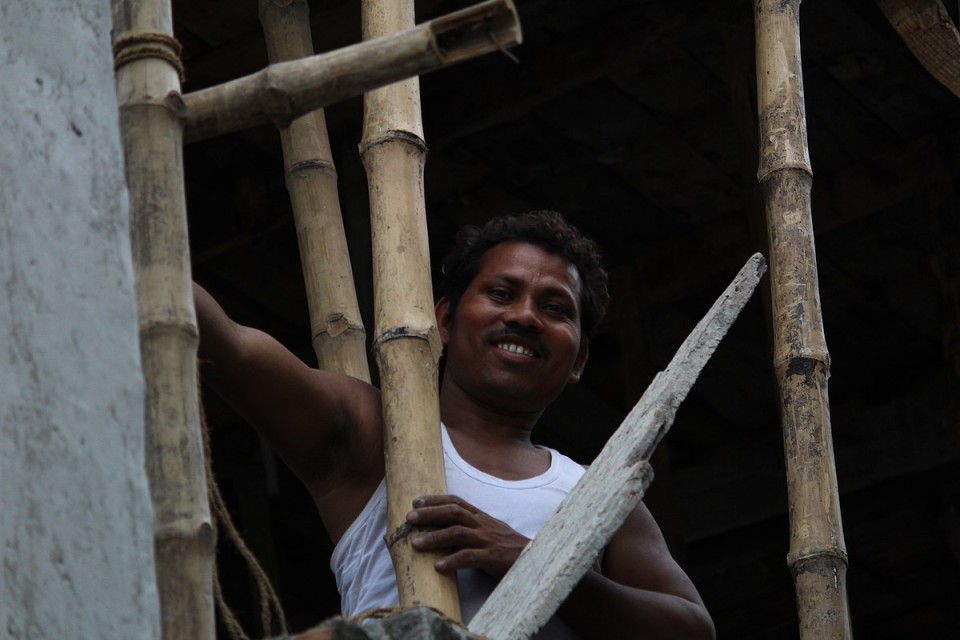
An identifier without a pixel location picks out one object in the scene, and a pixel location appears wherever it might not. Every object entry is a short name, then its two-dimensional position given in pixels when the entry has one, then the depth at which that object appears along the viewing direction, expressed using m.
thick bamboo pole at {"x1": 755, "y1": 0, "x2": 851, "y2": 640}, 4.80
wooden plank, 3.55
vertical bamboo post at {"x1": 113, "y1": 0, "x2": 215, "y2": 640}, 2.87
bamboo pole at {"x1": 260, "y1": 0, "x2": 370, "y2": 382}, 5.48
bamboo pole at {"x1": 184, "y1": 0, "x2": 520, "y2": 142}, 2.95
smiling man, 4.21
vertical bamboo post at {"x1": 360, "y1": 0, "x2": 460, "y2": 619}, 4.08
